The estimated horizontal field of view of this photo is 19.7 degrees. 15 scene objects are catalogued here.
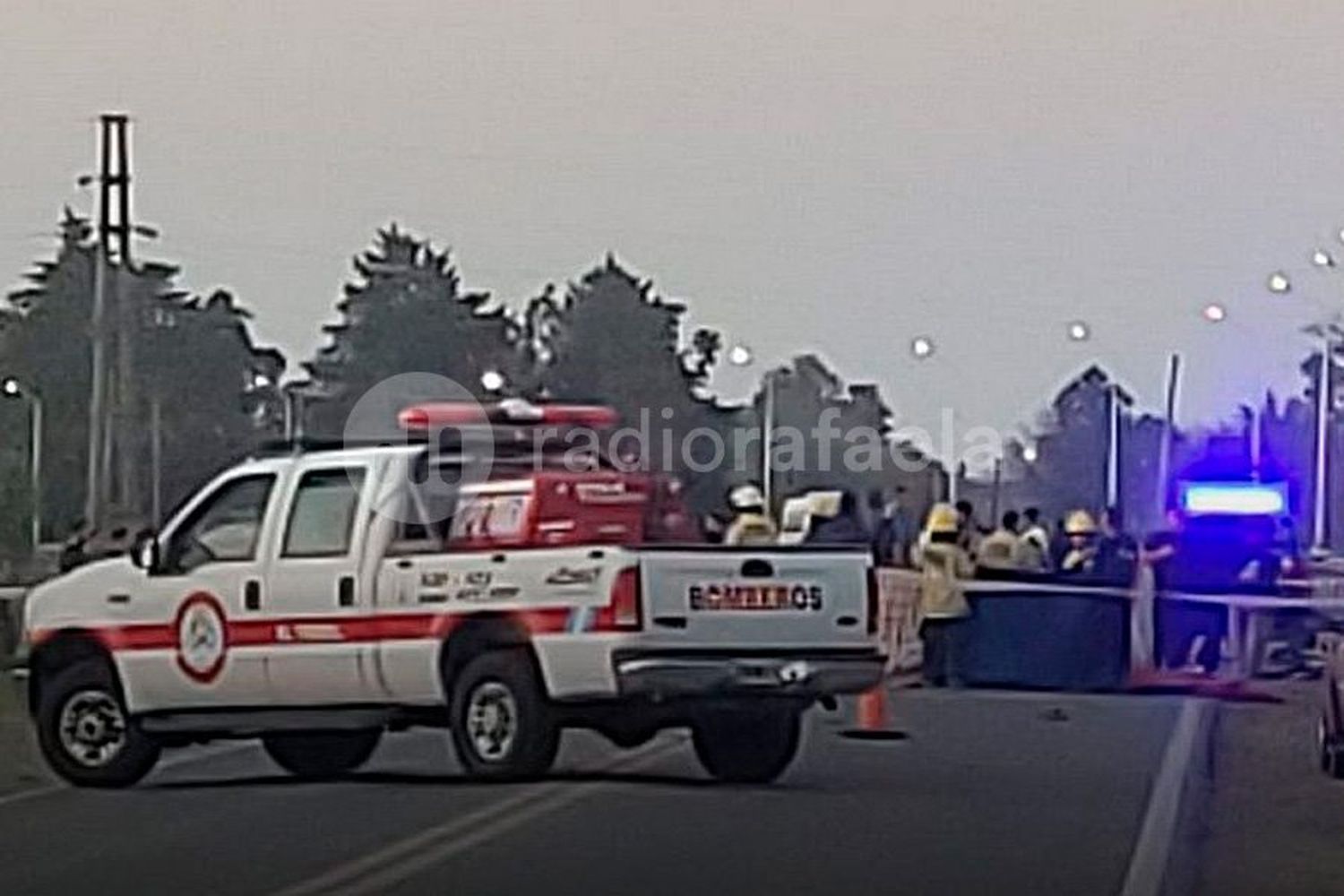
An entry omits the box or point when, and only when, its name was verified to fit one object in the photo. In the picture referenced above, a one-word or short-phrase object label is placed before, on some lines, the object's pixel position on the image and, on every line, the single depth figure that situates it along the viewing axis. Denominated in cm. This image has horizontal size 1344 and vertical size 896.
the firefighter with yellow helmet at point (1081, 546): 3681
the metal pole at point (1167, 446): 5952
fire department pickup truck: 2209
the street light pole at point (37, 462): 7500
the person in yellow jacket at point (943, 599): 3278
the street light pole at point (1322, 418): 5600
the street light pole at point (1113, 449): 7056
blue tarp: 3372
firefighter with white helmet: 3145
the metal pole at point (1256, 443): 4498
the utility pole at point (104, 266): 6328
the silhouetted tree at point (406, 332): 9619
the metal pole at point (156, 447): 8469
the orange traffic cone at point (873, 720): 2706
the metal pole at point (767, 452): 6272
